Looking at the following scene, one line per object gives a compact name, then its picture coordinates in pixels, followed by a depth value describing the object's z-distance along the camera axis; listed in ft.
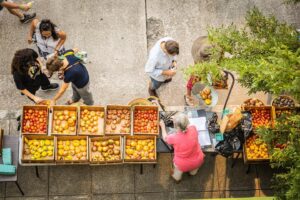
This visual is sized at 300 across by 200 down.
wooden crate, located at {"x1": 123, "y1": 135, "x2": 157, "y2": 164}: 21.19
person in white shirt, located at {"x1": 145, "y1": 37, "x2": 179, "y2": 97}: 20.07
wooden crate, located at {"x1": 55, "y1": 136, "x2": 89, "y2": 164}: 20.74
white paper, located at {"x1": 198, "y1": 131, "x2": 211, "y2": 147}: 21.58
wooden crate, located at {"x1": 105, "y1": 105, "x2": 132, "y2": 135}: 21.39
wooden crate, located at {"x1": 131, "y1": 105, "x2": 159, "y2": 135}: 21.81
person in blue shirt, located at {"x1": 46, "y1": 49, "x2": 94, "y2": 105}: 19.04
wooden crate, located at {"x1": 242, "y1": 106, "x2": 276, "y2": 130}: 22.44
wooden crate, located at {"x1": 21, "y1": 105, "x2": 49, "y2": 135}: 20.98
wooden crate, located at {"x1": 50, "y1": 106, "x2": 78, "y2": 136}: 21.08
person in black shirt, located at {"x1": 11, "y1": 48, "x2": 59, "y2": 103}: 19.07
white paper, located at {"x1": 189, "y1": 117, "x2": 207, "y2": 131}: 21.85
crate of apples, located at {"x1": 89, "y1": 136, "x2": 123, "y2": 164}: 21.08
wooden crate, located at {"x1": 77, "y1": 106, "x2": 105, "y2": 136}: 21.26
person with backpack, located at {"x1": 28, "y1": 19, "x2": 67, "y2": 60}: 20.49
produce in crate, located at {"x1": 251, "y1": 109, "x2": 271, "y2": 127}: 22.50
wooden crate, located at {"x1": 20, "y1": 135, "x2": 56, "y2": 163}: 20.35
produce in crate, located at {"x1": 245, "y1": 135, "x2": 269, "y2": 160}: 21.89
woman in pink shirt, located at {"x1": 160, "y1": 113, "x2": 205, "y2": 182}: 18.80
